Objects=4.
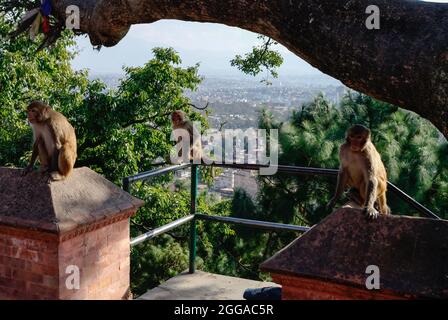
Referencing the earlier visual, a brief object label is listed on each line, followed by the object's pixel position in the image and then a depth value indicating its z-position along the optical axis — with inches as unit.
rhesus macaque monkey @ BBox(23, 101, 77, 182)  138.2
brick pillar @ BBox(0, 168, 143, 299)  110.4
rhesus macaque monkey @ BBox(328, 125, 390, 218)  139.3
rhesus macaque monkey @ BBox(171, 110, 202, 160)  288.2
